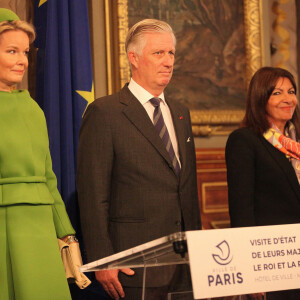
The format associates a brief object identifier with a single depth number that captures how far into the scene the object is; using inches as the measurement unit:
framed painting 196.7
